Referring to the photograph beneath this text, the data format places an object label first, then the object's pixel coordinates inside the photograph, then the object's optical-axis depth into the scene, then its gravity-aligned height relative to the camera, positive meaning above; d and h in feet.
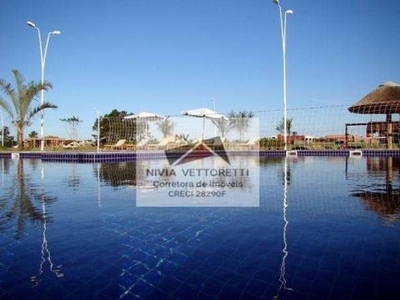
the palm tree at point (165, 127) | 88.51 +4.27
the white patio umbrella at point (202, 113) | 70.72 +6.27
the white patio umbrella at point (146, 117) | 74.38 +6.03
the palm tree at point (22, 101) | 62.34 +8.03
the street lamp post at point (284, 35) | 64.64 +20.60
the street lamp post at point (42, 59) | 63.93 +16.56
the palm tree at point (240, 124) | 87.51 +5.00
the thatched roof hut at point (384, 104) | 65.77 +7.38
